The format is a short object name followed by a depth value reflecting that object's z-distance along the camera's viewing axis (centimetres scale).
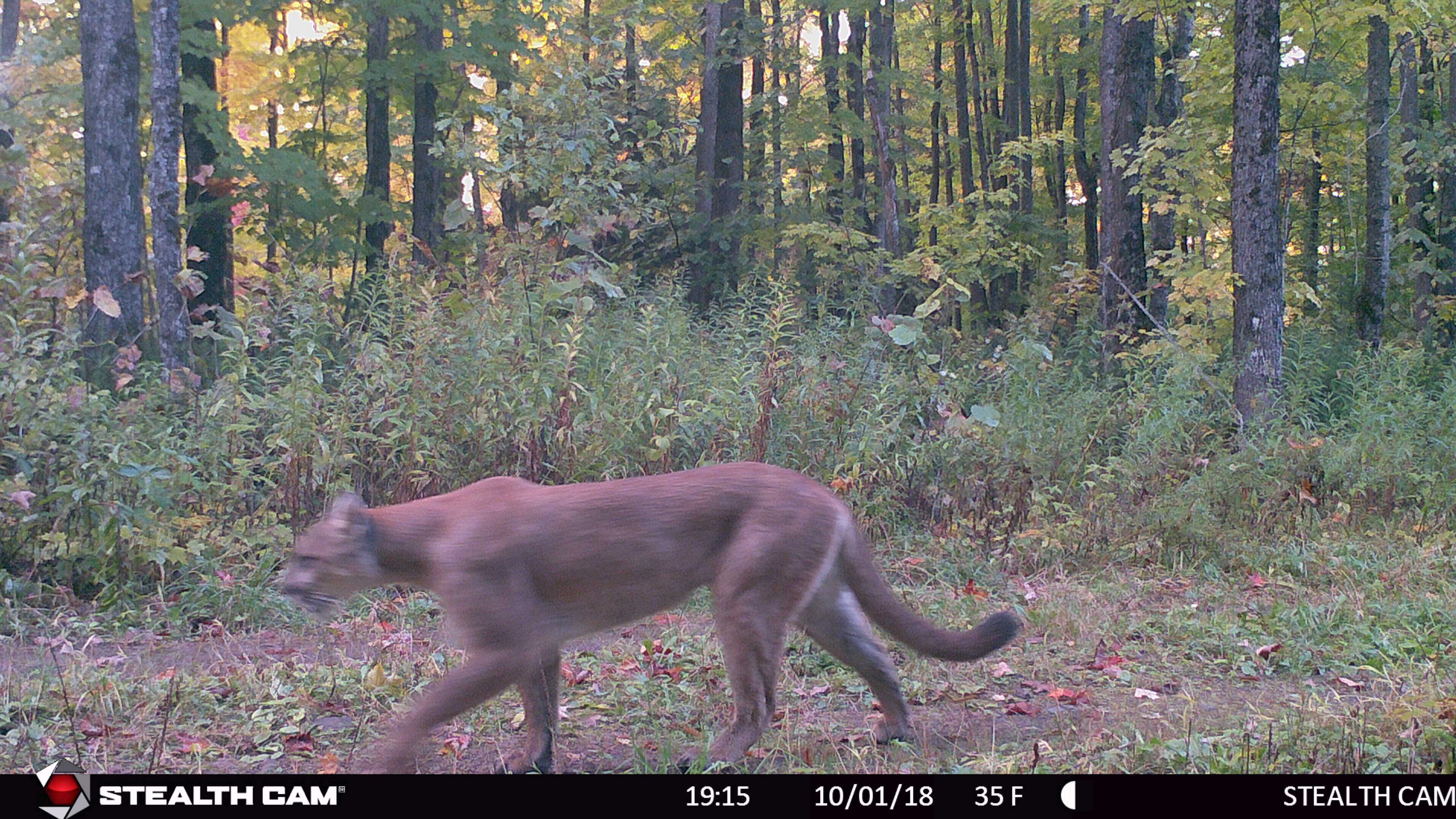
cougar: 396
